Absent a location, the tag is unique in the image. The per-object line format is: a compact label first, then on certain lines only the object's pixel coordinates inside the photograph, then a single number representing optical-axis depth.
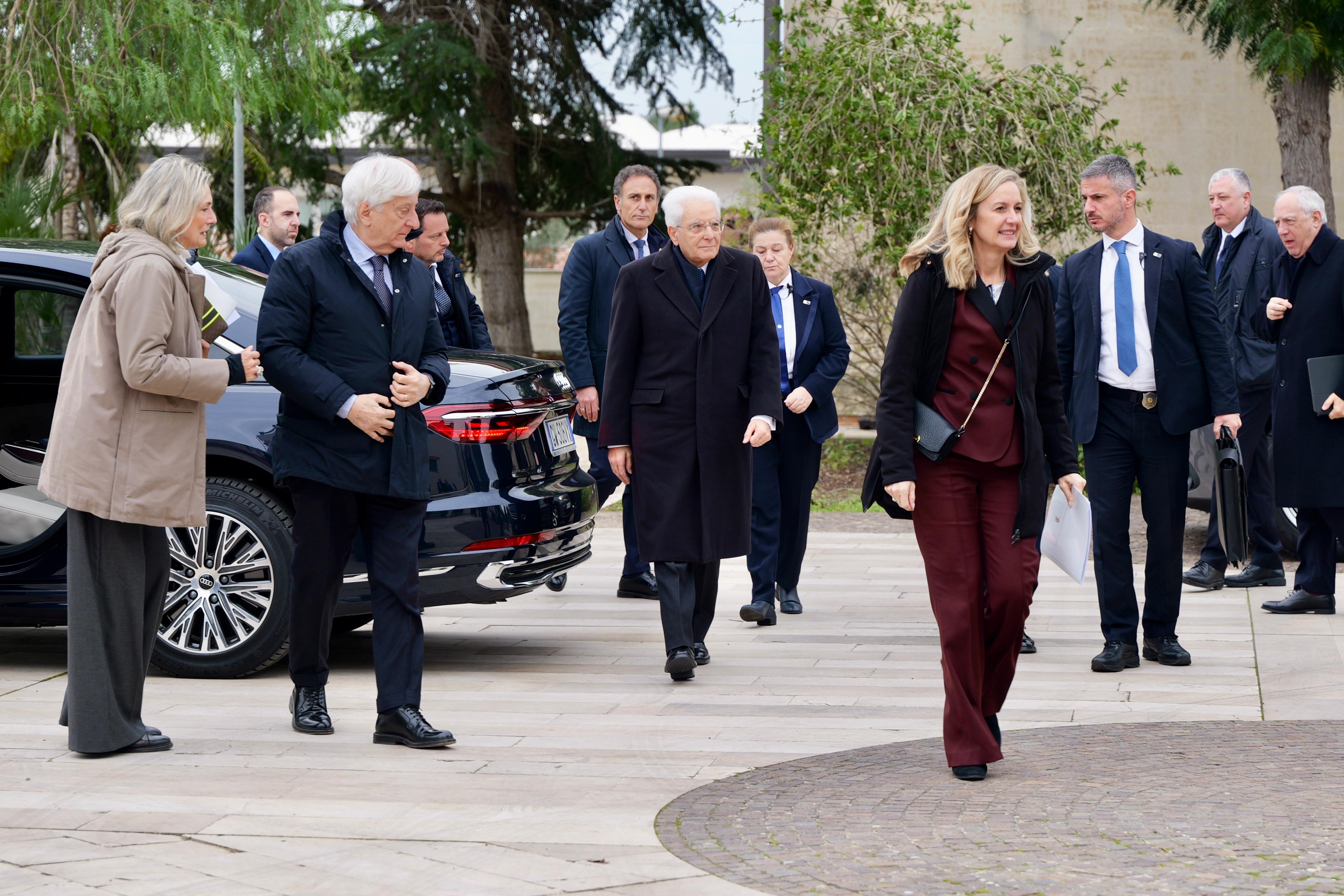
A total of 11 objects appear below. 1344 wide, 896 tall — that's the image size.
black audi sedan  12.32
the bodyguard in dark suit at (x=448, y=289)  16.08
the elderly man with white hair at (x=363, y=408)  10.32
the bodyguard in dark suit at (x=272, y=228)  17.14
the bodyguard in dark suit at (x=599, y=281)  15.84
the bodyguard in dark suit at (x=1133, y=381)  12.85
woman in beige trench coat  9.93
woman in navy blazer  15.47
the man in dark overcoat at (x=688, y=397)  12.65
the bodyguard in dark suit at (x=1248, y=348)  17.38
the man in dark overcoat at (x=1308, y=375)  15.09
